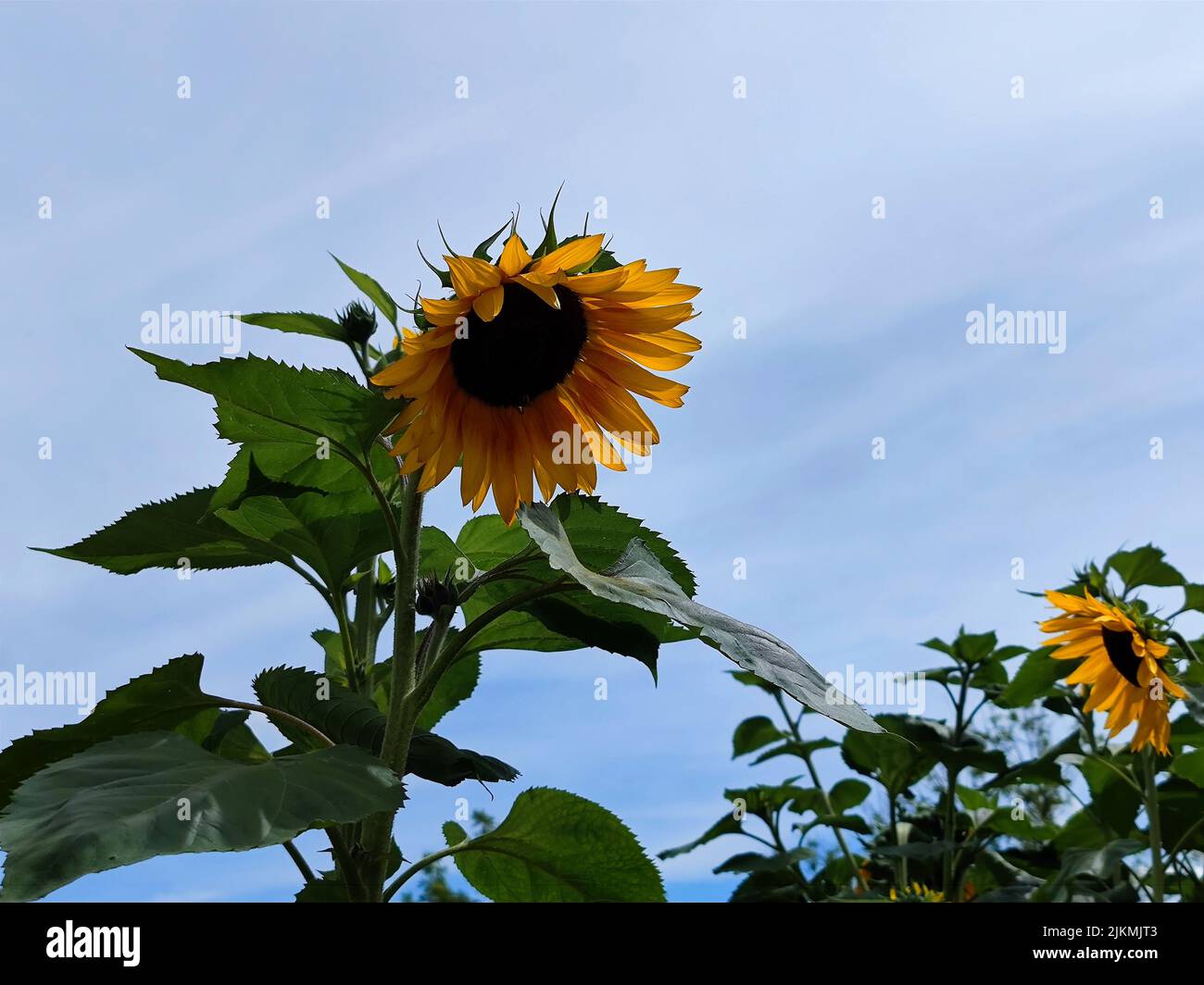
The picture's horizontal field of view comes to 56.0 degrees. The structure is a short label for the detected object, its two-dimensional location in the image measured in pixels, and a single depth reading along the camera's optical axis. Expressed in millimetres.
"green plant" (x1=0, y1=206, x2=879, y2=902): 940
